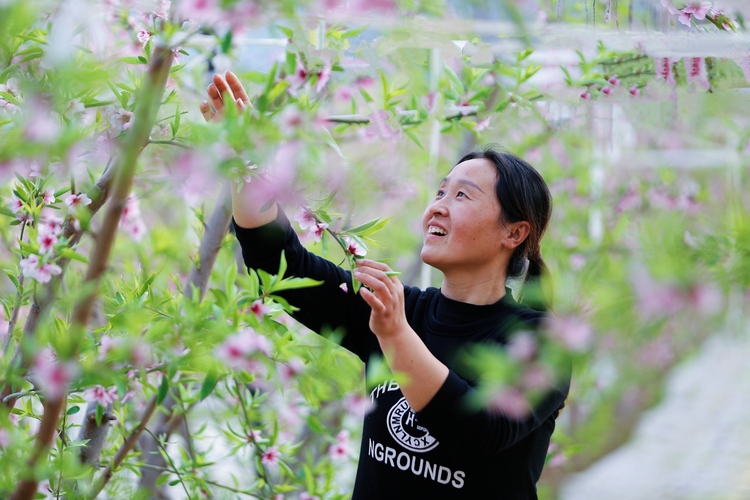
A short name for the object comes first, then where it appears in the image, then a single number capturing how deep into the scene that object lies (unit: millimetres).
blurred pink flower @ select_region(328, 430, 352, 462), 6638
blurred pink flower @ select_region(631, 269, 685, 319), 5279
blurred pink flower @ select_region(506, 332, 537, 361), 5440
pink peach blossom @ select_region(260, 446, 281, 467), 6262
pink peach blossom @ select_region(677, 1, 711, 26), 5851
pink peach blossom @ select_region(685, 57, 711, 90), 6017
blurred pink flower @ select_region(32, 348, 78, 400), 5496
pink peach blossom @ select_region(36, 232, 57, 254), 5728
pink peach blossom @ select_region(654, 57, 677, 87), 6066
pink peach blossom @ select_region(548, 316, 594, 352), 5369
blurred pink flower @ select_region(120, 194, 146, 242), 6331
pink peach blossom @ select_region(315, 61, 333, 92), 6074
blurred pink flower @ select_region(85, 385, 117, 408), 5939
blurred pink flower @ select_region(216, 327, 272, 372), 5509
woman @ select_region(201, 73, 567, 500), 5757
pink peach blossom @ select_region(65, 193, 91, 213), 5799
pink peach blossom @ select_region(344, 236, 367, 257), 5811
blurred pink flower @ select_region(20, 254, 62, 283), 5684
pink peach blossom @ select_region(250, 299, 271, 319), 5639
